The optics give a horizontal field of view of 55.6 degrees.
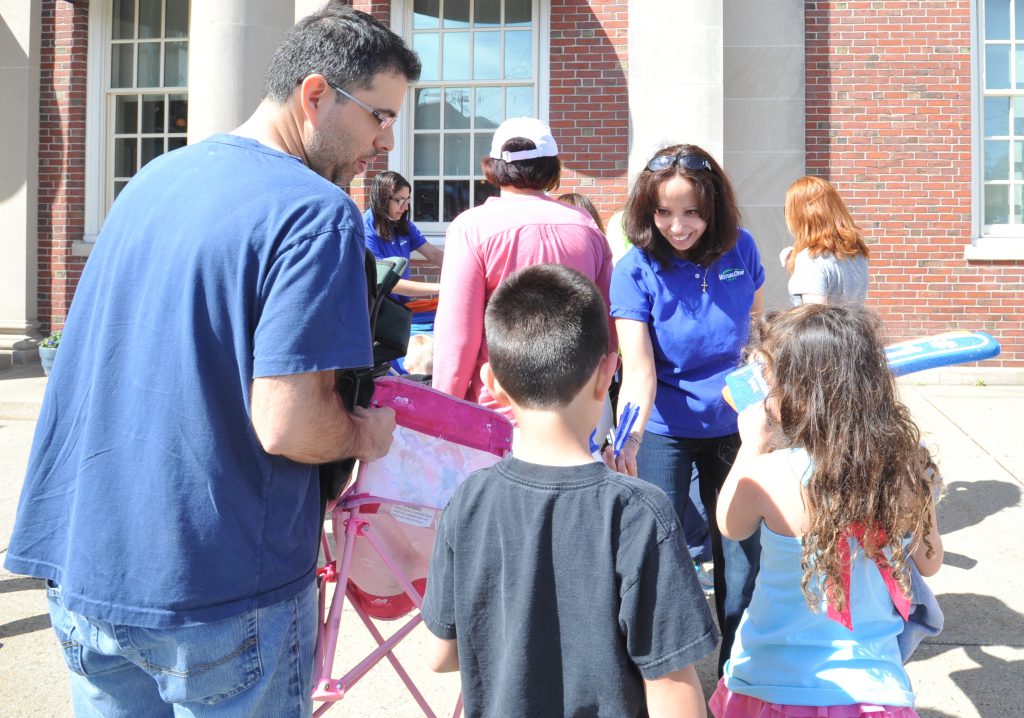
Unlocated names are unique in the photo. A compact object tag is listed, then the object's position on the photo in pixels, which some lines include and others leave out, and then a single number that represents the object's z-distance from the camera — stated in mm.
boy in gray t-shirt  1613
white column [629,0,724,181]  9398
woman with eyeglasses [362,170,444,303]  6227
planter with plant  9398
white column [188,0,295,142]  8523
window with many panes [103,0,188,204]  11352
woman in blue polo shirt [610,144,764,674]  3082
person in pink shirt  2994
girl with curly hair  2064
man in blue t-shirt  1655
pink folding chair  2318
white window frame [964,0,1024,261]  9750
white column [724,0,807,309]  9750
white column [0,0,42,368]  10938
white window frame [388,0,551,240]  10273
